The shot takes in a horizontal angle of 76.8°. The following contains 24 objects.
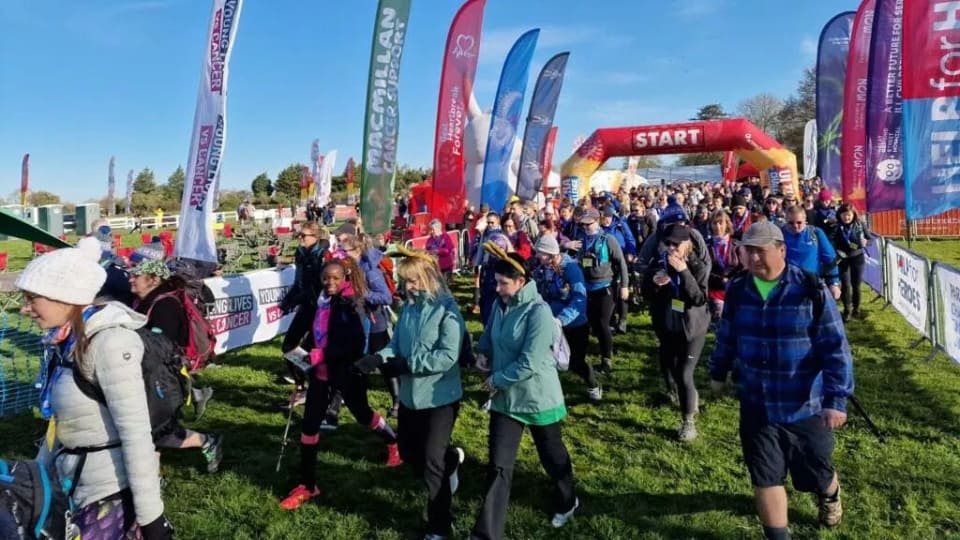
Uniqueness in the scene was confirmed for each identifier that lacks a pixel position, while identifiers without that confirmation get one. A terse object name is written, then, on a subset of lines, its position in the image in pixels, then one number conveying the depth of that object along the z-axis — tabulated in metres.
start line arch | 21.17
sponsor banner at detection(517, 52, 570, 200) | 16.11
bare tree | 61.16
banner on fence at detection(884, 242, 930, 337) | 7.44
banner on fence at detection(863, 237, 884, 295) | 10.50
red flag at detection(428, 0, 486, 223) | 12.68
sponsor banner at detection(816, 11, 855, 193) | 13.80
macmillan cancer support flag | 8.84
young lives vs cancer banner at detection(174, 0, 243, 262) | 6.60
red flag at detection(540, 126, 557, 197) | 22.72
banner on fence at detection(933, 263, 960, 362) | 6.28
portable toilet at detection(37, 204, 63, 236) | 32.03
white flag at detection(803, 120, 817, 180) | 25.74
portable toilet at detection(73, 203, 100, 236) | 33.62
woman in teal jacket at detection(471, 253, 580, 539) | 3.40
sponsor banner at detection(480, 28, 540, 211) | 14.93
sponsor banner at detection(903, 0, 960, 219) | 5.49
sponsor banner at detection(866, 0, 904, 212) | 8.30
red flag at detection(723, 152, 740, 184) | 35.41
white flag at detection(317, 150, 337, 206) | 35.50
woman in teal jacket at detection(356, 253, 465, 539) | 3.56
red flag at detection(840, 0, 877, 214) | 10.85
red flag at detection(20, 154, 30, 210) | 35.84
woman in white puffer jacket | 2.13
